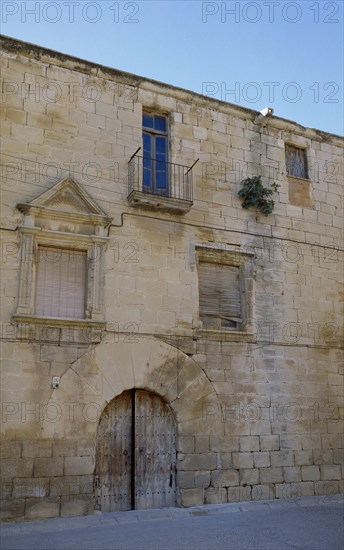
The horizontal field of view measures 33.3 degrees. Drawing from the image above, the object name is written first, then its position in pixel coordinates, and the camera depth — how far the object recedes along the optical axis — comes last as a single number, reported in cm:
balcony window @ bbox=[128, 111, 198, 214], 1002
